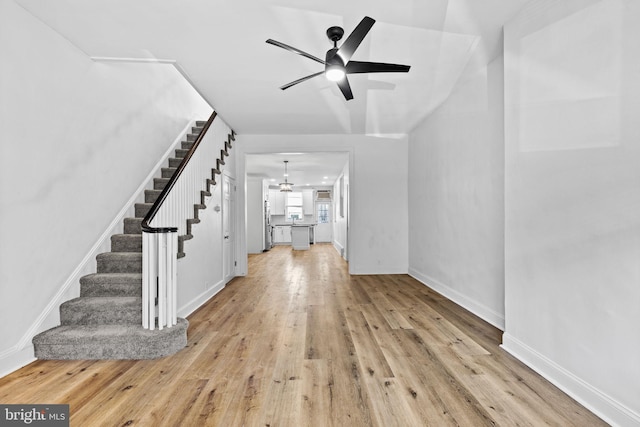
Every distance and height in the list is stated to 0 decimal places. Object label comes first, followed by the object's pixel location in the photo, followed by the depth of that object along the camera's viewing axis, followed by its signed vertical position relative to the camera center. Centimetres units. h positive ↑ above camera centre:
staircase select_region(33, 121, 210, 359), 250 -100
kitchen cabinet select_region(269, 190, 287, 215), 1370 +44
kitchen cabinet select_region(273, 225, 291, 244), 1321 -98
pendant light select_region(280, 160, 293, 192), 1077 +88
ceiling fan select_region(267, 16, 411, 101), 229 +130
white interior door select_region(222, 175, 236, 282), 517 -27
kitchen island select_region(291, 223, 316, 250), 1096 -93
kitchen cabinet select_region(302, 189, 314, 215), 1416 +45
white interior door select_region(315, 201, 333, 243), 1395 -49
